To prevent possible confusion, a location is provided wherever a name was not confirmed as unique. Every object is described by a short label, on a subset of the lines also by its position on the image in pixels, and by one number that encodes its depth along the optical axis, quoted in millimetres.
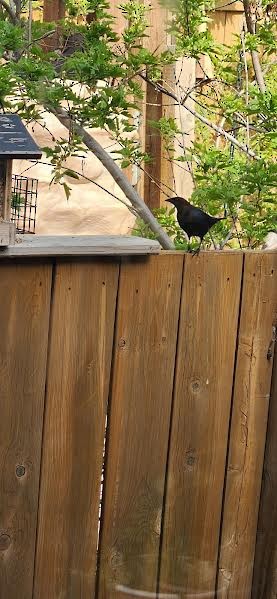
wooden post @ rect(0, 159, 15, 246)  2732
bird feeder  2656
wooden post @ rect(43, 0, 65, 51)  6705
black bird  3385
